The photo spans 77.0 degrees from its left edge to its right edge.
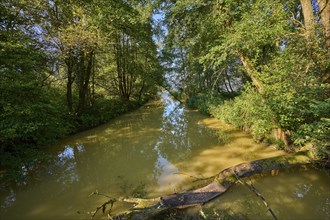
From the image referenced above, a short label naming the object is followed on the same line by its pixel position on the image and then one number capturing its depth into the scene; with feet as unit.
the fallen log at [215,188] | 11.68
